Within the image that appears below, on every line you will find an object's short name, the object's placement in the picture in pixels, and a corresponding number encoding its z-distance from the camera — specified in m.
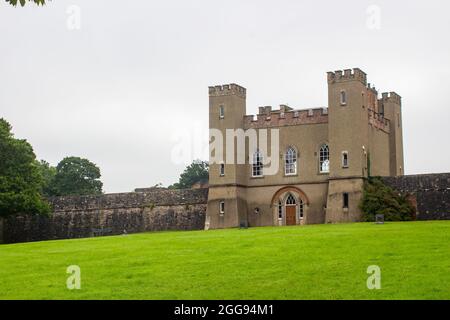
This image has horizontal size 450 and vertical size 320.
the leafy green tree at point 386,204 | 46.62
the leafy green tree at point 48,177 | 76.88
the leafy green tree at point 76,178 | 79.25
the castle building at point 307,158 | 48.94
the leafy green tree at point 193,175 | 98.94
